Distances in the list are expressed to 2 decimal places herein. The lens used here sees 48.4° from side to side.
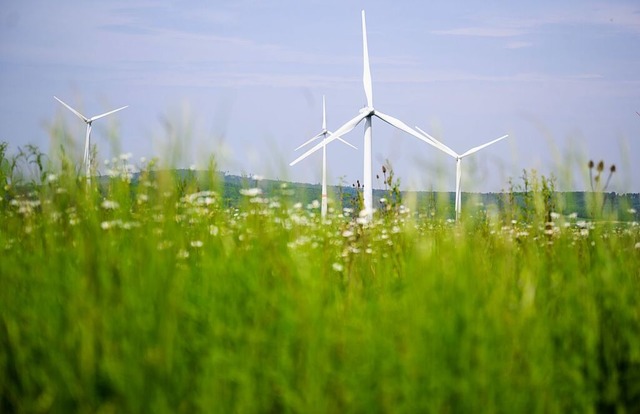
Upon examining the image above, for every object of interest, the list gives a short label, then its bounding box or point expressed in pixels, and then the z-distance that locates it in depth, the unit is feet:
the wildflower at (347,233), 27.71
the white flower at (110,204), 20.01
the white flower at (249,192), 21.48
